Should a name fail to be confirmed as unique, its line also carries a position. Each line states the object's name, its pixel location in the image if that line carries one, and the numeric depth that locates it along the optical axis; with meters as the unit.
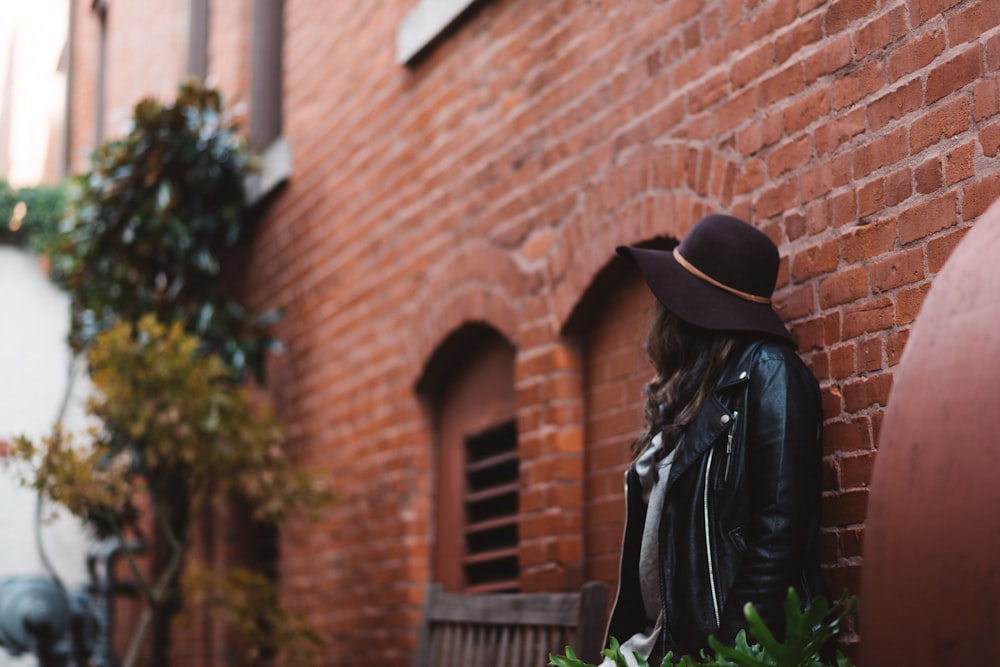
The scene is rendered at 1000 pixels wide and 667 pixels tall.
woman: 3.04
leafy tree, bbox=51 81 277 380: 7.73
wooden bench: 3.91
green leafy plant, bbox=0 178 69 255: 10.72
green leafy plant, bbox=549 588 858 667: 2.32
